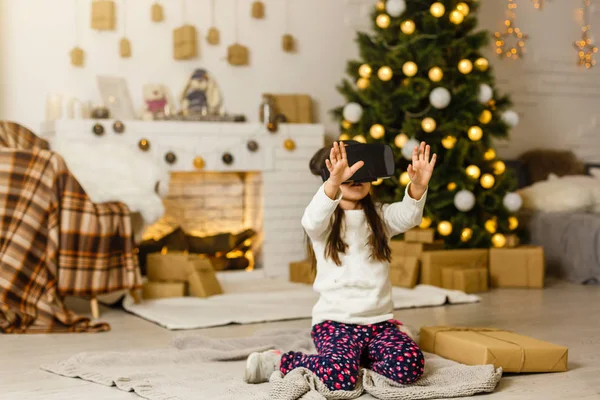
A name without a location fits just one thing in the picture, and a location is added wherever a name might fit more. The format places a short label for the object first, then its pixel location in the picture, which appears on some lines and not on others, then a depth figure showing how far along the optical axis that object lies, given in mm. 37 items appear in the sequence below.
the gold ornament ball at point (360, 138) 5016
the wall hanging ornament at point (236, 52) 5383
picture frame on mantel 4988
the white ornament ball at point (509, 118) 5039
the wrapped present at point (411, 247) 4773
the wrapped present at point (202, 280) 4402
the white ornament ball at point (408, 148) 4773
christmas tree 4859
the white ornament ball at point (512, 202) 4934
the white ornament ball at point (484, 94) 4895
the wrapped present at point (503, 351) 2682
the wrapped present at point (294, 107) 5438
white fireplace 5066
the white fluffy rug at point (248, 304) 3793
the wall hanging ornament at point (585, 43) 6430
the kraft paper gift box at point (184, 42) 5215
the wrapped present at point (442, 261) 4688
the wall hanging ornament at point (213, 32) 5359
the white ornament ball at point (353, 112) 5027
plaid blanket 3570
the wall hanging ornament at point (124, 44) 5109
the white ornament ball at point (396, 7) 4938
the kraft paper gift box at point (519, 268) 4840
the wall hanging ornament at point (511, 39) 6207
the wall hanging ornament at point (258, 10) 5473
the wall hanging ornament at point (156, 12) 5184
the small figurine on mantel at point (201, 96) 5258
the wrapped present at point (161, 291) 4355
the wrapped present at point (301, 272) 4984
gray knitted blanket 2412
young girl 2479
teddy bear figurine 5141
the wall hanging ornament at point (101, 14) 5039
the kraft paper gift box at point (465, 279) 4590
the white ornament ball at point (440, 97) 4801
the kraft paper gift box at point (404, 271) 4660
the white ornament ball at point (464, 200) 4781
